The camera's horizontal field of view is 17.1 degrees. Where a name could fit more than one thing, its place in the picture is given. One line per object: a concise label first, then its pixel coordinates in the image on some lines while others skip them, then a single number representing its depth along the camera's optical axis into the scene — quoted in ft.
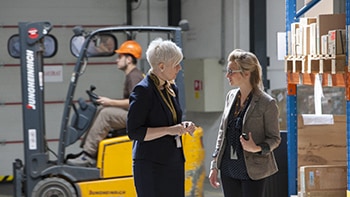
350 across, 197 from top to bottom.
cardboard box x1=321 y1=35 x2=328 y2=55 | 27.64
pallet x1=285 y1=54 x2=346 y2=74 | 26.51
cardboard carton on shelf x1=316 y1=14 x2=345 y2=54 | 28.50
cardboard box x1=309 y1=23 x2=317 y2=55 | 28.86
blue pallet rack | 34.43
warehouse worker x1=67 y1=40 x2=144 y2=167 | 43.40
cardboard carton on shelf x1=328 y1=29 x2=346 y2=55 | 26.67
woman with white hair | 26.75
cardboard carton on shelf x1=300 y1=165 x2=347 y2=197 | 29.50
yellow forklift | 43.44
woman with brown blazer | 27.57
